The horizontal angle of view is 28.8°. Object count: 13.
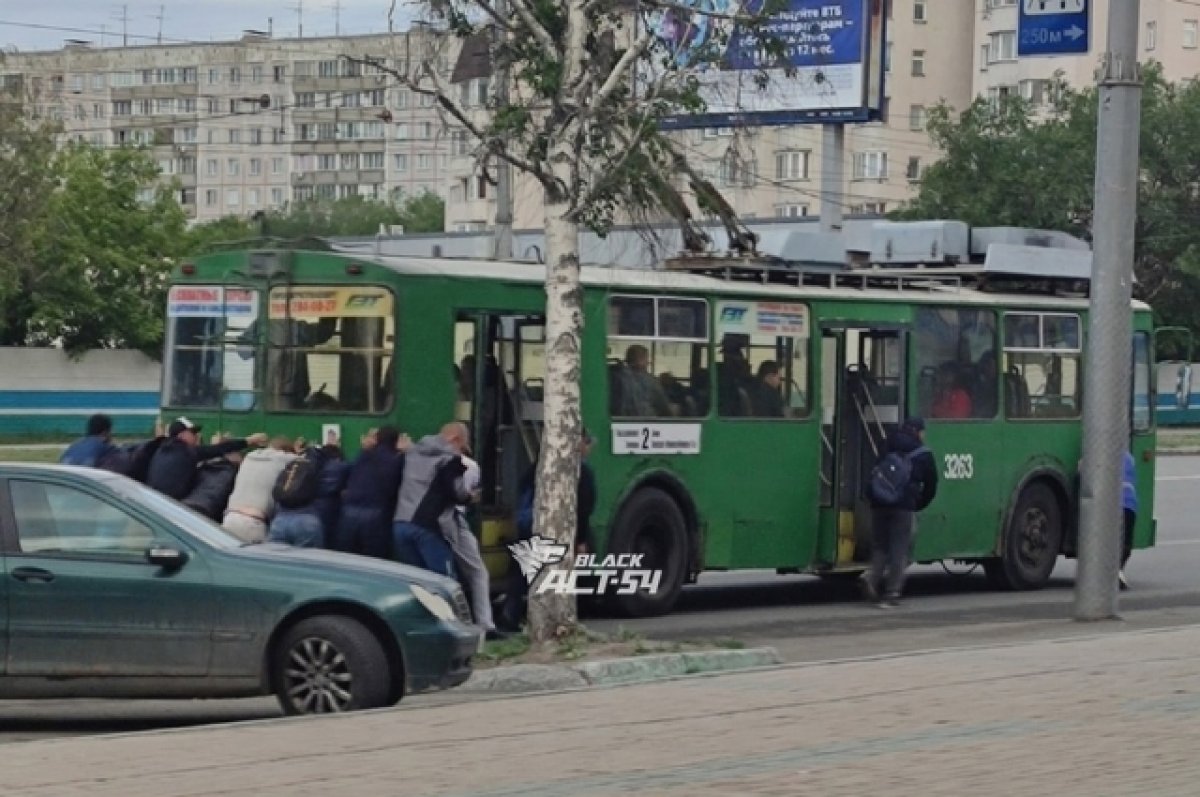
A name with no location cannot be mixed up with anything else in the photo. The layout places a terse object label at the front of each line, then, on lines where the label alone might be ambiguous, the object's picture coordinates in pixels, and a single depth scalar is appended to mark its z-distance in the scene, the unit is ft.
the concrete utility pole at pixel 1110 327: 62.69
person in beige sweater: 56.08
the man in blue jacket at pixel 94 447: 62.08
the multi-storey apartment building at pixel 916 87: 300.81
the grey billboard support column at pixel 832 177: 120.06
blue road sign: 63.93
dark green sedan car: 40.88
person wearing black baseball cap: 58.39
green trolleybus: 60.64
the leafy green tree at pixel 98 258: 202.28
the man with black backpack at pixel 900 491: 68.28
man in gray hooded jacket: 55.77
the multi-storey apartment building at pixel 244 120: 472.44
